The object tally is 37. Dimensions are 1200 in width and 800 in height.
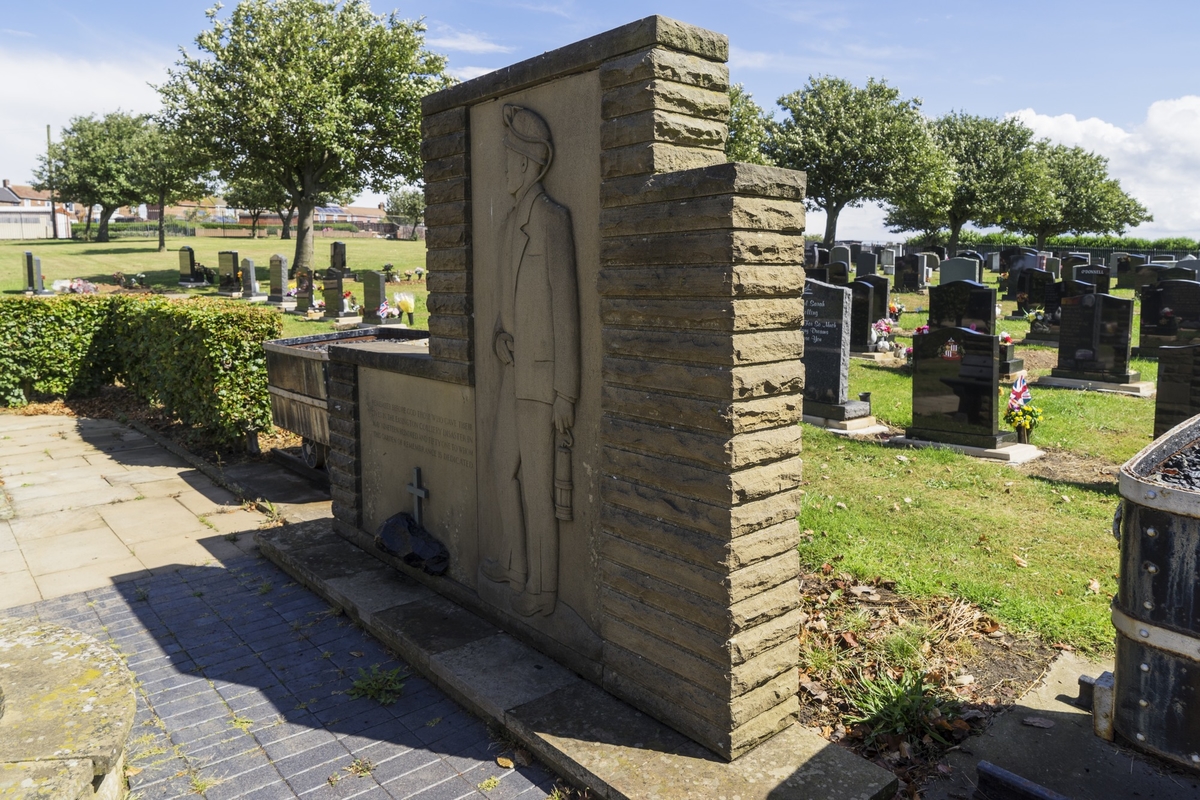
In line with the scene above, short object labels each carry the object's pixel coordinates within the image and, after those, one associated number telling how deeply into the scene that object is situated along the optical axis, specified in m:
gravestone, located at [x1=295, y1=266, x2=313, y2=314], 22.80
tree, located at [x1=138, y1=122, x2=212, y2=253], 28.64
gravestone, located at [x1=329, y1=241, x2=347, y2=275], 30.91
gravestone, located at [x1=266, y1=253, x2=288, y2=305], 24.94
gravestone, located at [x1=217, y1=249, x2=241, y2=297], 27.52
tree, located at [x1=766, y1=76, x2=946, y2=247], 38.09
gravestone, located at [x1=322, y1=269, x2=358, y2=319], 21.23
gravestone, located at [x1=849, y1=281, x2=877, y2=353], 16.34
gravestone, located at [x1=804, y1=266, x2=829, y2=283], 19.53
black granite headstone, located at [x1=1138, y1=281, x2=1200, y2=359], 14.99
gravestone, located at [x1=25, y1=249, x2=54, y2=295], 24.30
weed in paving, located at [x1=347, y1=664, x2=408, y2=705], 4.43
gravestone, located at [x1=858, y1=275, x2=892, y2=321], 17.98
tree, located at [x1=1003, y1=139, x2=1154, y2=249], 52.19
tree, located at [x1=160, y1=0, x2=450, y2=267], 27.23
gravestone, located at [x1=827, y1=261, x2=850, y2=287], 19.95
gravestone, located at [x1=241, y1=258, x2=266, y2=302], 26.33
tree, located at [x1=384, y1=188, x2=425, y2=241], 82.32
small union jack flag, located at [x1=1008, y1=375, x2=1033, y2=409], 9.70
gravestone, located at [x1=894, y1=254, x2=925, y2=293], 29.05
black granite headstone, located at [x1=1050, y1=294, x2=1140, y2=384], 13.13
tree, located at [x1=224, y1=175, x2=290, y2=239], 44.95
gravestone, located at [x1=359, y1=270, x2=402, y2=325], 20.05
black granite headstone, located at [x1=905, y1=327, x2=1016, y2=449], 9.49
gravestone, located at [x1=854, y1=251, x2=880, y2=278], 27.20
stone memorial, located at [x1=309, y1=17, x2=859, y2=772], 3.47
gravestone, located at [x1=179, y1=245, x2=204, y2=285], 31.28
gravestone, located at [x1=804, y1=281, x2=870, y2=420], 10.84
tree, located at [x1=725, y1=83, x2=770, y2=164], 32.03
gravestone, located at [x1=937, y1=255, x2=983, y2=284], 26.42
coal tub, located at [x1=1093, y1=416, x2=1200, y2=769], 2.43
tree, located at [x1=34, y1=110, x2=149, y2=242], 48.50
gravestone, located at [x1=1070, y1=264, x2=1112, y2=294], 21.27
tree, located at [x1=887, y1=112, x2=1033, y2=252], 45.66
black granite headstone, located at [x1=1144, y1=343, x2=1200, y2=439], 8.01
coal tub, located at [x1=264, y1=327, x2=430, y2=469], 8.00
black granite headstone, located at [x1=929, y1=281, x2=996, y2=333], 13.94
